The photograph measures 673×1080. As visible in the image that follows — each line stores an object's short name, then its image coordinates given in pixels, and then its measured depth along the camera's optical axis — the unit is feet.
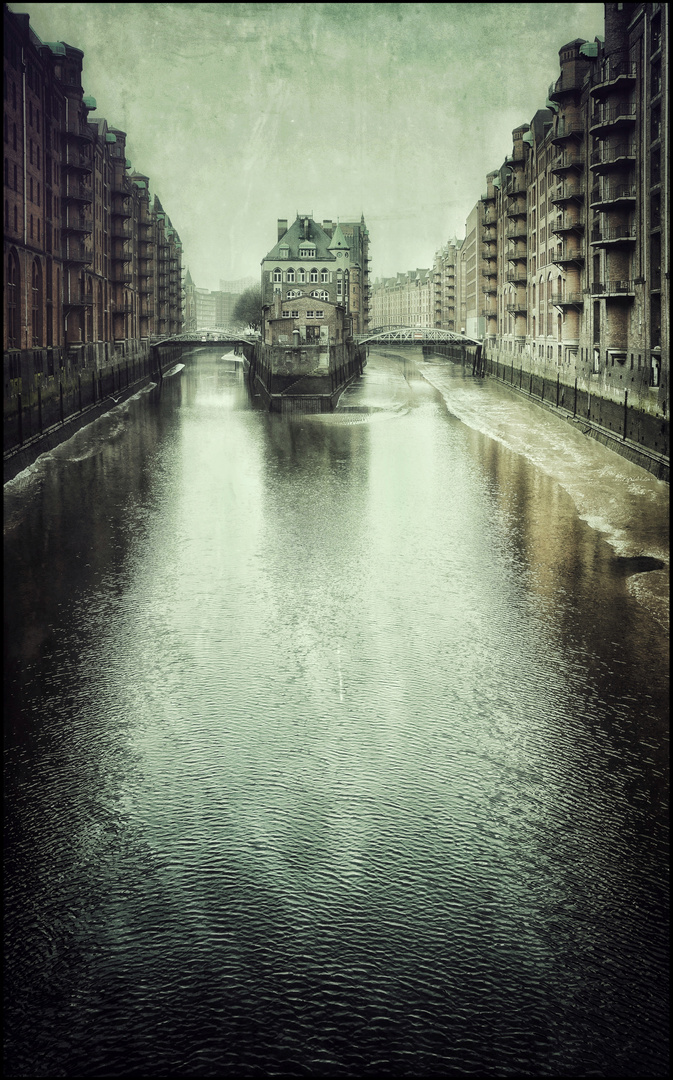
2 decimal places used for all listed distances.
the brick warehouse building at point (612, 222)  139.85
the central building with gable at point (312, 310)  176.04
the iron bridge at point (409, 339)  351.21
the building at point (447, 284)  546.26
